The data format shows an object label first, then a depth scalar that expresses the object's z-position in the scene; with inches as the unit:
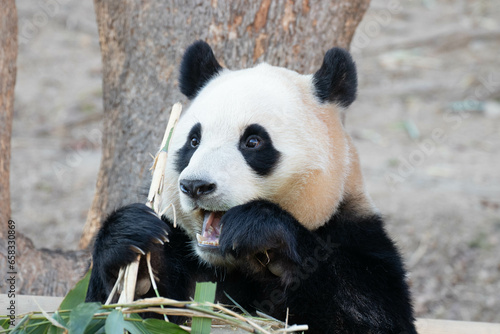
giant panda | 176.1
